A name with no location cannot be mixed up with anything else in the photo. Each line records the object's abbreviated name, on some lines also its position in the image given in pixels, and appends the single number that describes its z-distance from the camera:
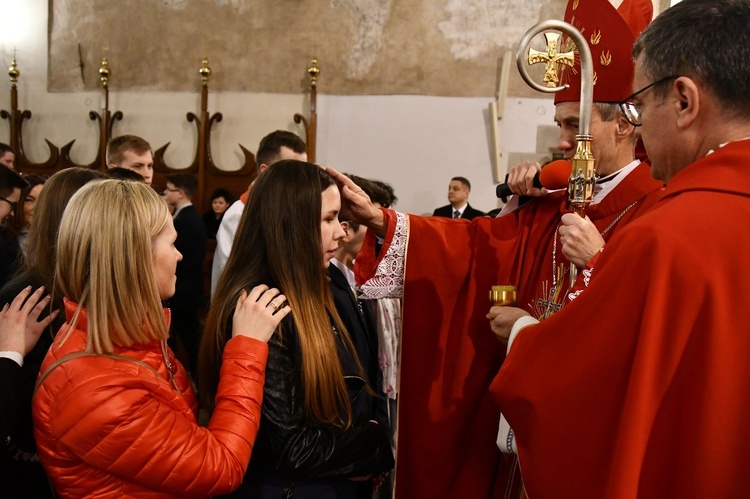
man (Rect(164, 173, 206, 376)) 5.20
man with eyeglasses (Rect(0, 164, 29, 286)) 2.57
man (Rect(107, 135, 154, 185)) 4.16
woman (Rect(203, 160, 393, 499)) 1.75
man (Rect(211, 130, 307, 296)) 3.93
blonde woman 1.41
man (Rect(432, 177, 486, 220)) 7.14
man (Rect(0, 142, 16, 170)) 4.87
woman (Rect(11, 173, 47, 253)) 3.00
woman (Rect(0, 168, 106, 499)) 1.76
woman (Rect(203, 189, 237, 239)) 7.40
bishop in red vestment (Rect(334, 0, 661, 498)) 2.14
